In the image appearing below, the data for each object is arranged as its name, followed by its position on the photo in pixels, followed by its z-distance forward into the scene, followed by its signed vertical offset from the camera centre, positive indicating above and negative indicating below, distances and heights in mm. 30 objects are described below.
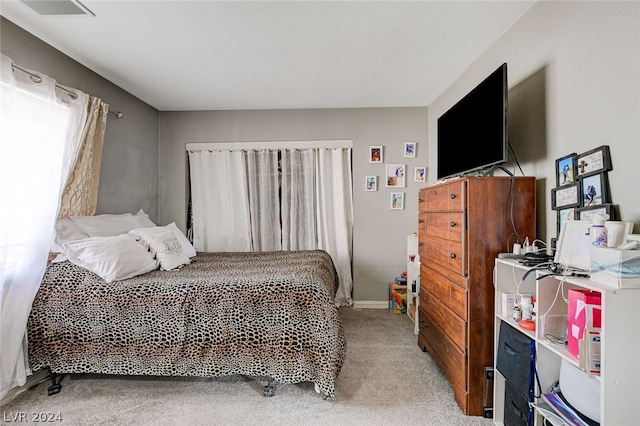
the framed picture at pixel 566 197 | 1502 +64
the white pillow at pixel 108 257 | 2014 -304
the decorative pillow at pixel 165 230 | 2477 -183
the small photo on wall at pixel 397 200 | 3697 +127
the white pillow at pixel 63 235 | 2137 -159
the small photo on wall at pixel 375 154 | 3689 +698
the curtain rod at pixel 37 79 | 1934 +948
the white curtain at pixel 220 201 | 3719 +138
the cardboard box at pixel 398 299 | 3471 -1040
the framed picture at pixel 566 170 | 1545 +208
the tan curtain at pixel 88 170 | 2387 +365
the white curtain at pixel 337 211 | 3688 +1
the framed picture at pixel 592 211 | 1329 -12
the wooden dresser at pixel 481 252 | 1729 -247
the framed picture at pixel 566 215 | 1524 -33
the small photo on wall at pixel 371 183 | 3701 +342
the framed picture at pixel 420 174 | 3662 +444
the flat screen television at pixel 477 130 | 1790 +566
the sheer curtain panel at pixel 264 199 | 3734 +157
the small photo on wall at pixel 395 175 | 3682 +435
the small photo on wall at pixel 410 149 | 3670 +752
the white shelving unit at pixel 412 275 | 3091 -710
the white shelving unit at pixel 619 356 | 1027 -510
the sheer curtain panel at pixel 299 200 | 3715 +143
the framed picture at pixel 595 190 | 1354 +87
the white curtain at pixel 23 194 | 1841 +132
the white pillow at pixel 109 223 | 2346 -89
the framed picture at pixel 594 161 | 1354 +223
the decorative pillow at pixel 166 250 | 2389 -309
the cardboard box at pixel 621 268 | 1025 -207
